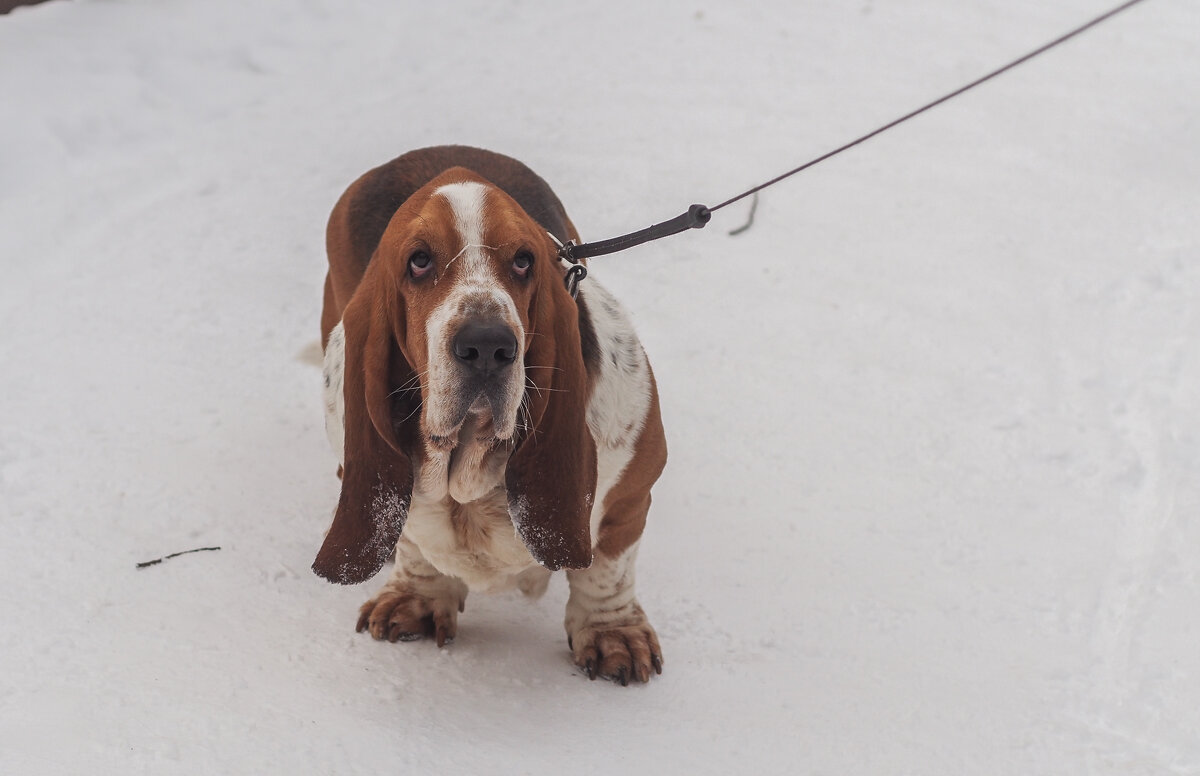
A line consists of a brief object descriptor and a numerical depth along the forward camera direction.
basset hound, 2.17
